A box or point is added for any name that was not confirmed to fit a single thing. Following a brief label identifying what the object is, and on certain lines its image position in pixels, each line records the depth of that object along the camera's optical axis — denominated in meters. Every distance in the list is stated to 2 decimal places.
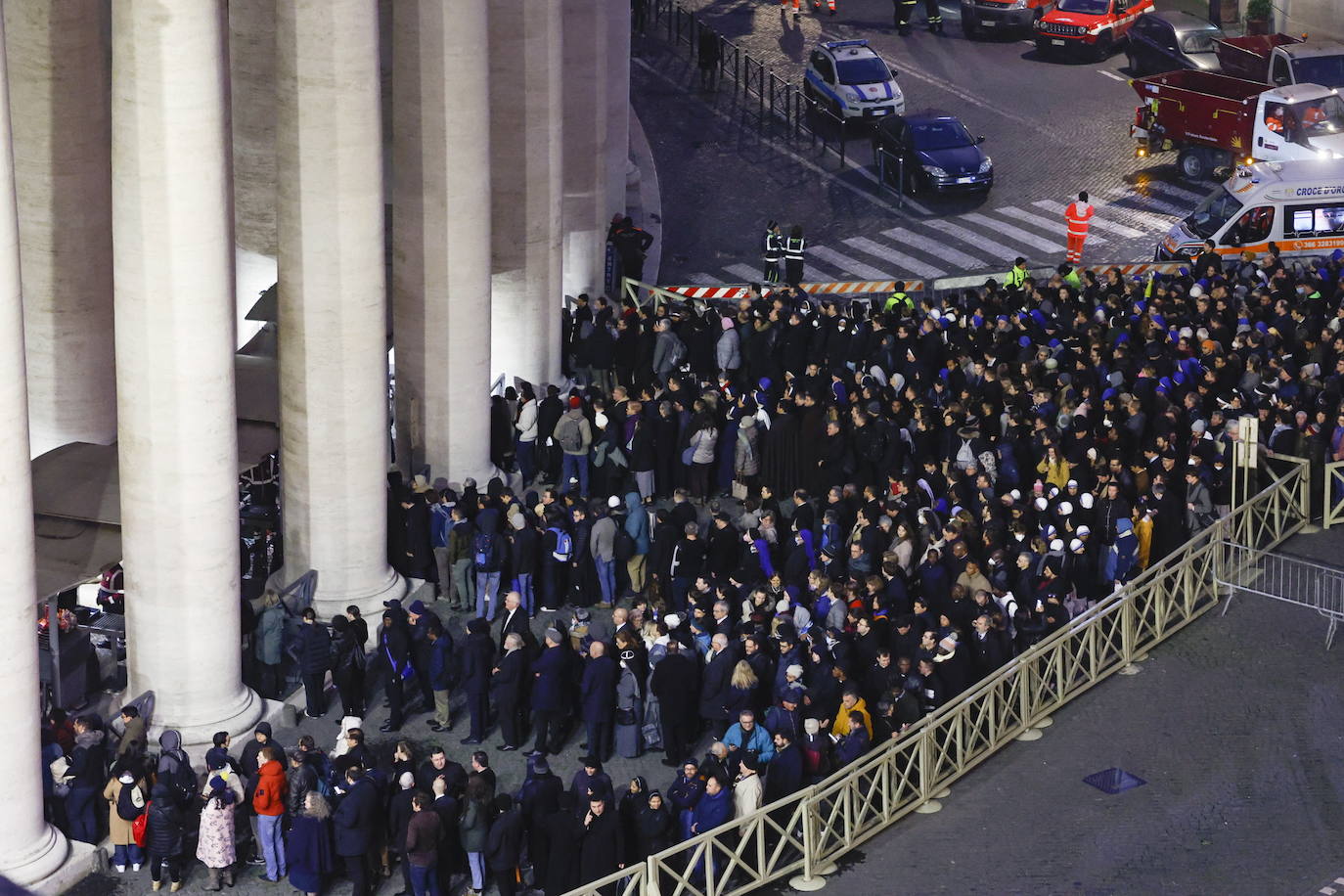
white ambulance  43.56
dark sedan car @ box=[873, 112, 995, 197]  48.59
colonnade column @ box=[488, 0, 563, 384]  37.00
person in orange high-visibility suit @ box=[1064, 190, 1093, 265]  44.50
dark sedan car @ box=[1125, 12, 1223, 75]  53.81
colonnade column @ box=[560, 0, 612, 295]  41.19
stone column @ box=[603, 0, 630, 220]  45.00
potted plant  58.19
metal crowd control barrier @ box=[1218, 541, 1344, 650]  32.31
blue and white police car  51.59
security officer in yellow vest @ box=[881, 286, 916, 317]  38.59
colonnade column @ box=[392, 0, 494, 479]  32.97
